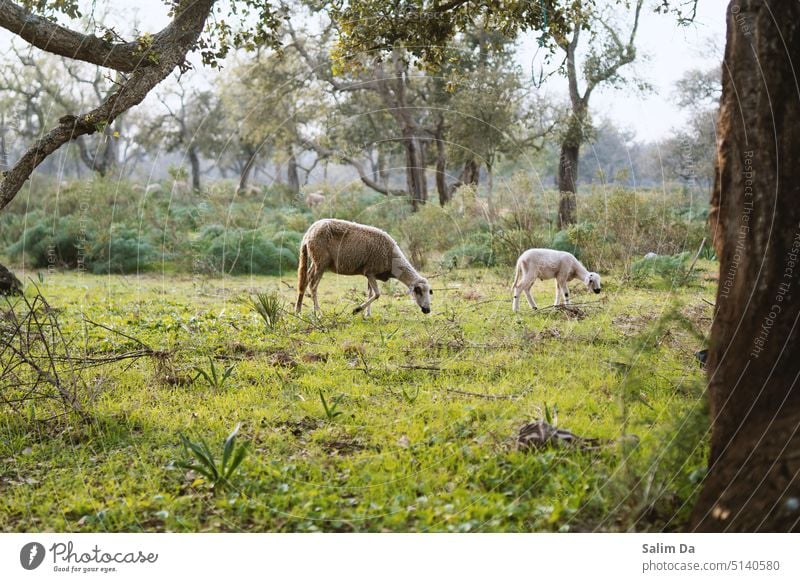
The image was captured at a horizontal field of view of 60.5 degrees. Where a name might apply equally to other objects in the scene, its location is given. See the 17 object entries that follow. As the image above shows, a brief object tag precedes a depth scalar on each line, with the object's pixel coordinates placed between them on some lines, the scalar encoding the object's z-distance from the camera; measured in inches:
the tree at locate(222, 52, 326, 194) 904.9
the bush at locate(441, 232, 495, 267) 563.8
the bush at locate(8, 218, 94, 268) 740.6
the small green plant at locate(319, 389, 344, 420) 220.4
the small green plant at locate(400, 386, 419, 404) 241.1
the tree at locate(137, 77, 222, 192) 1608.0
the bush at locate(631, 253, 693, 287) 436.5
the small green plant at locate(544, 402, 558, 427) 211.2
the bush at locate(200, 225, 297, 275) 646.5
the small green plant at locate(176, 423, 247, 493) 182.4
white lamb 419.8
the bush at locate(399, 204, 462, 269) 579.5
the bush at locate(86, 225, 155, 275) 701.3
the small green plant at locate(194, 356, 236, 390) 255.7
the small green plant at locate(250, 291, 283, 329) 348.2
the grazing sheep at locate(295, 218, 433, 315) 432.8
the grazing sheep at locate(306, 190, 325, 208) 1052.3
